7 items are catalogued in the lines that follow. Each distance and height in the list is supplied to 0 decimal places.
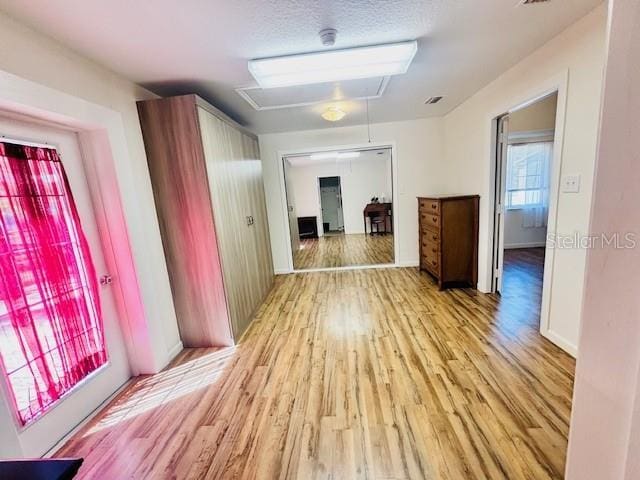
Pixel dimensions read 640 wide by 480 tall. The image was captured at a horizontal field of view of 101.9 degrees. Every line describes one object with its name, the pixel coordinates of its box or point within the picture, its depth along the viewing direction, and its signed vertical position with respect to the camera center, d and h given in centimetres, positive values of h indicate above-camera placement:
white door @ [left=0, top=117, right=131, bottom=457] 145 -101
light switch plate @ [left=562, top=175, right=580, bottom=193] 189 -6
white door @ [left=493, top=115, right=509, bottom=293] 286 -17
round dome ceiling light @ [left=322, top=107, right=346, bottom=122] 316 +98
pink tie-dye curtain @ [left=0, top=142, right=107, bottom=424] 138 -39
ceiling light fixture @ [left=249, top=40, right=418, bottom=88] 185 +98
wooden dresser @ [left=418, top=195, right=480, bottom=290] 323 -68
